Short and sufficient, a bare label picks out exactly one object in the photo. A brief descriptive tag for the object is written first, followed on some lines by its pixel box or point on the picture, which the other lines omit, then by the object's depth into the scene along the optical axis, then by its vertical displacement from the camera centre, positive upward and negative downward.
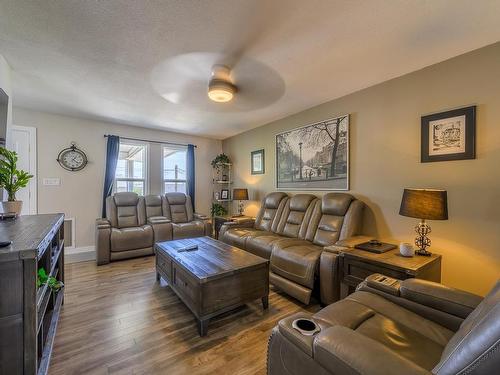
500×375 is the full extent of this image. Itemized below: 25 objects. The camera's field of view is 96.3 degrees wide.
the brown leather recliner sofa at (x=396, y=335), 0.67 -0.70
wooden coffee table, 1.91 -0.88
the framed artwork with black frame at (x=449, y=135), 2.04 +0.48
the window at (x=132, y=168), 4.62 +0.37
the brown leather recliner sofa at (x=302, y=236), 2.28 -0.71
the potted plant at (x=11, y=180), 1.99 +0.05
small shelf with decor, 5.39 +0.01
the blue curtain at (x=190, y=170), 5.32 +0.37
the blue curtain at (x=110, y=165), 4.29 +0.40
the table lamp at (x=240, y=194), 4.61 -0.18
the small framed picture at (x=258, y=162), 4.55 +0.49
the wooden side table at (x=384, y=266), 1.78 -0.69
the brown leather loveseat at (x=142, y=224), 3.63 -0.73
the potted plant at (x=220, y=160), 5.38 +0.61
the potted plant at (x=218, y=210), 5.34 -0.59
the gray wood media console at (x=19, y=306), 1.04 -0.57
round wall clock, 3.98 +0.49
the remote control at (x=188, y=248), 2.60 -0.75
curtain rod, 4.44 +0.97
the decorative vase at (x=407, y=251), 2.00 -0.58
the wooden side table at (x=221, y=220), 4.03 -0.65
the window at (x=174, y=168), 5.14 +0.41
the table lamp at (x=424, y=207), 1.88 -0.19
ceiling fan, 2.19 +1.21
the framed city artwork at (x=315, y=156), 3.11 +0.46
